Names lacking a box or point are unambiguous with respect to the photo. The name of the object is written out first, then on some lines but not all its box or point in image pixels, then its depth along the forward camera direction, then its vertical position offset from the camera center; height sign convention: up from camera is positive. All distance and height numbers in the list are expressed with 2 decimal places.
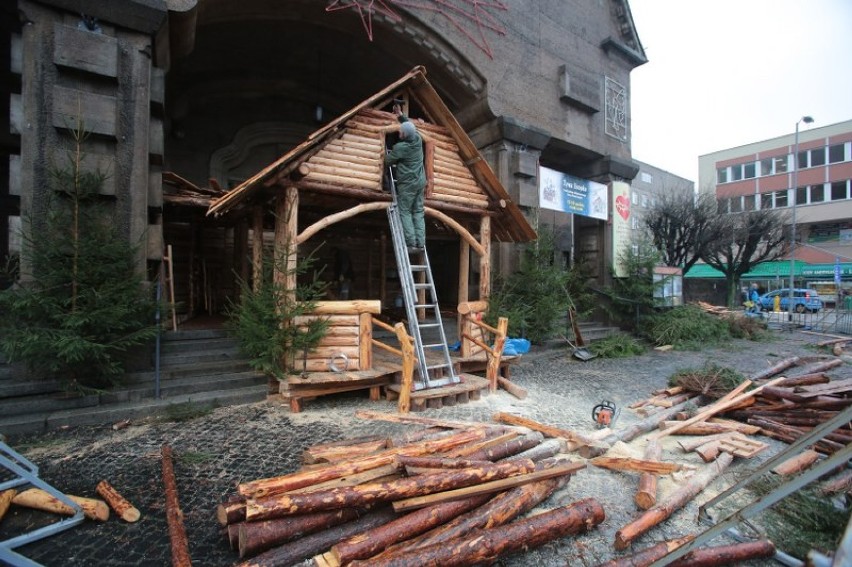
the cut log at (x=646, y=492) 3.57 -1.83
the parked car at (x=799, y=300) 25.16 -1.14
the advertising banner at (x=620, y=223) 14.33 +2.12
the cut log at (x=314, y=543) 2.72 -1.78
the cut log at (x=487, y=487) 3.10 -1.64
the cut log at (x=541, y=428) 4.80 -1.77
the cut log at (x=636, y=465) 4.12 -1.86
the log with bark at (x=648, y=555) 2.78 -1.88
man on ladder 6.86 +1.78
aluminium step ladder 6.54 -0.31
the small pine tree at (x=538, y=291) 10.88 -0.19
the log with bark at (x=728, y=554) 2.84 -1.91
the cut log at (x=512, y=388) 6.98 -1.83
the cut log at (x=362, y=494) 2.91 -1.55
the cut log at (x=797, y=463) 4.32 -1.93
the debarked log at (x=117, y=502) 3.33 -1.81
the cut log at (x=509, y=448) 3.96 -1.65
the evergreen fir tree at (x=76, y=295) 5.30 -0.12
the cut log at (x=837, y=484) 3.85 -1.90
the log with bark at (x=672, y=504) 3.10 -1.89
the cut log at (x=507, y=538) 2.63 -1.77
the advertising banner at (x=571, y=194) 12.50 +2.84
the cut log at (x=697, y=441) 4.95 -1.95
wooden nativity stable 6.32 +1.50
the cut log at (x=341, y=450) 4.03 -1.69
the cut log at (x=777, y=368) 8.25 -1.83
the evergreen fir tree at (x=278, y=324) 6.12 -0.59
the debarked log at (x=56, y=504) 3.33 -1.79
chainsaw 5.53 -1.78
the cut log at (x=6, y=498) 3.31 -1.74
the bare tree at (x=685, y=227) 21.98 +3.04
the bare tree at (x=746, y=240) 22.25 +2.32
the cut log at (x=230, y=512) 3.00 -1.66
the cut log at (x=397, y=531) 2.73 -1.73
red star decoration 9.46 +6.92
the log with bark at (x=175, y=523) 2.78 -1.80
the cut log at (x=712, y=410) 5.45 -1.84
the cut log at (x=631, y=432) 4.63 -1.89
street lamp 20.91 +1.87
